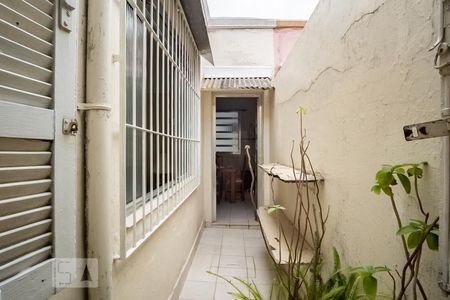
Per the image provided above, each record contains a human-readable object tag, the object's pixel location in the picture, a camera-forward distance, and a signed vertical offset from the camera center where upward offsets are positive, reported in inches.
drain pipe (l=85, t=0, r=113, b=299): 33.8 +2.5
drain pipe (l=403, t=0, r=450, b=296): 25.2 +2.4
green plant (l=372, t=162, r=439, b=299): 27.5 -8.3
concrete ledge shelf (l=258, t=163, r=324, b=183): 67.3 -6.9
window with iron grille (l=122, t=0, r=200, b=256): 47.8 +10.0
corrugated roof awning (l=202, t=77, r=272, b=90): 144.0 +41.0
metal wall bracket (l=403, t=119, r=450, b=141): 24.6 +2.3
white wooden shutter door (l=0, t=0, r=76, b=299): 20.0 +0.8
